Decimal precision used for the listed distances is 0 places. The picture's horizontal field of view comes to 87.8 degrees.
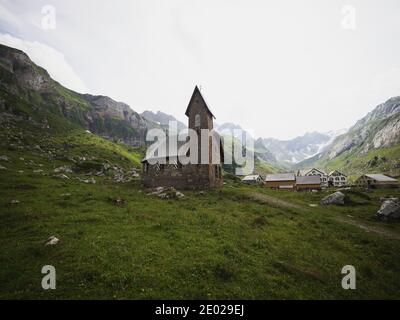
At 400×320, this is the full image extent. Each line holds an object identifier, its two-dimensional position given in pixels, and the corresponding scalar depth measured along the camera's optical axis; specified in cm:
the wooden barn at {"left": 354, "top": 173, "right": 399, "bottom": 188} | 9642
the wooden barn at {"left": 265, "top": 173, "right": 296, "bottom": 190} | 10306
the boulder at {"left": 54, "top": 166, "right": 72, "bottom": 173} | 5716
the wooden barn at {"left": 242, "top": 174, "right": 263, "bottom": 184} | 13981
